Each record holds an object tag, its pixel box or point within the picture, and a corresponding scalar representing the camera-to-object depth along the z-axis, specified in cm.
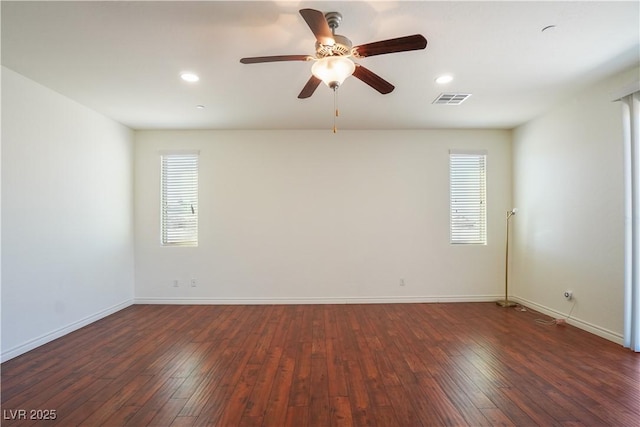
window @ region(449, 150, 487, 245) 463
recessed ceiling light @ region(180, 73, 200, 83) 283
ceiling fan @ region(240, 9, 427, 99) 167
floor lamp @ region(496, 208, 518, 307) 433
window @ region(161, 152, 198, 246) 462
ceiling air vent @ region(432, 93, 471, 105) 331
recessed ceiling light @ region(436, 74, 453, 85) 287
